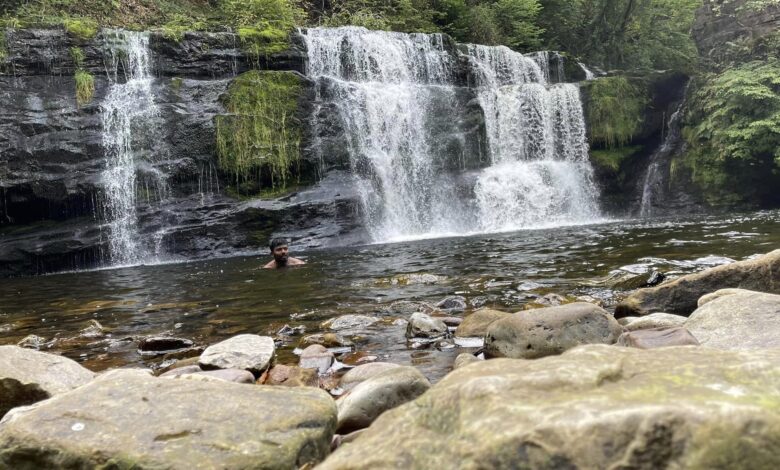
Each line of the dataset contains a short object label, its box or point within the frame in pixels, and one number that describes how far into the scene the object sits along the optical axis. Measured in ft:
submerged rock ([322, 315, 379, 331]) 20.85
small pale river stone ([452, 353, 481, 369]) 14.34
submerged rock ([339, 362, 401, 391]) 13.89
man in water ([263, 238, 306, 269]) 37.96
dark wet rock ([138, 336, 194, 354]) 19.21
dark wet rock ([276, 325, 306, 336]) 20.61
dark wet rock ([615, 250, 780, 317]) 18.26
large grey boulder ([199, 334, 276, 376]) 14.40
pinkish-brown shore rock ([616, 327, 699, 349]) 11.77
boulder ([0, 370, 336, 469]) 7.76
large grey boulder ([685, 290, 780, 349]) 12.27
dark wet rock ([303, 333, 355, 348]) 18.35
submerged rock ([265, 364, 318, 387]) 14.15
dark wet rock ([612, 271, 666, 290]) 23.73
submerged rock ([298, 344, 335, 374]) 15.88
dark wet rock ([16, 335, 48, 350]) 21.00
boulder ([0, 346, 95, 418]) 11.98
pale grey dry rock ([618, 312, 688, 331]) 14.70
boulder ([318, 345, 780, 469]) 5.10
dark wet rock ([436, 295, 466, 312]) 22.71
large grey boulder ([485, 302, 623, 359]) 14.02
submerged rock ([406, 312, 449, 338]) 18.45
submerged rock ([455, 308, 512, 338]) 18.13
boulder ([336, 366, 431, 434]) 10.66
